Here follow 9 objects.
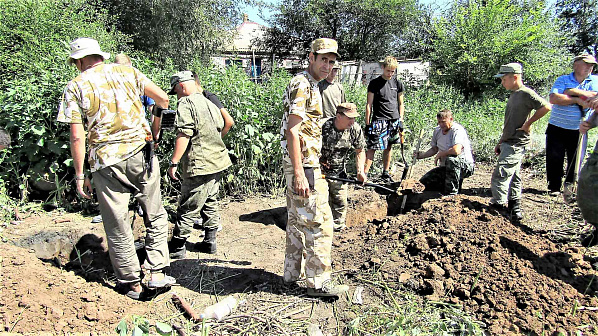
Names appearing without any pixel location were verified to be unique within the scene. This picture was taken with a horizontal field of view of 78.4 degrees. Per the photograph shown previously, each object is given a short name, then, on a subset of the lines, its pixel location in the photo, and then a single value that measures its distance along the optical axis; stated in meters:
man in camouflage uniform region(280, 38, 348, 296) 2.58
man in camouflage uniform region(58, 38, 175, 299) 2.62
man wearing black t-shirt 5.52
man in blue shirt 4.45
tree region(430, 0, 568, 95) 14.13
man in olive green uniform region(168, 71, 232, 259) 3.40
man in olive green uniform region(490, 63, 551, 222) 4.25
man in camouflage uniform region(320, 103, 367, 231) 4.04
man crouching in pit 4.77
